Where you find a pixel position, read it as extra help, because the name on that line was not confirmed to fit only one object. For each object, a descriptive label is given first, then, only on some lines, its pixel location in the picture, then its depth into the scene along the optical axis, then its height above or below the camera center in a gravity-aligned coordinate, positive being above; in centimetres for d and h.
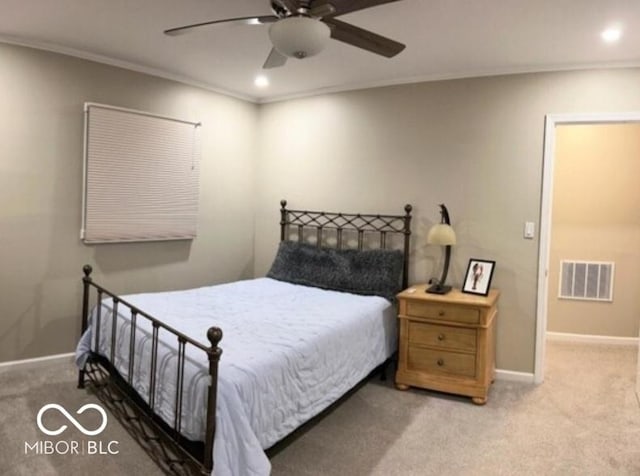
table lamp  352 -11
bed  200 -71
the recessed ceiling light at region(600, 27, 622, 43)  280 +122
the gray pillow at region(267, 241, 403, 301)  377 -42
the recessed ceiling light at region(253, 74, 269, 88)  408 +125
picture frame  354 -40
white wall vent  477 -53
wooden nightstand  325 -86
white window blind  367 +32
